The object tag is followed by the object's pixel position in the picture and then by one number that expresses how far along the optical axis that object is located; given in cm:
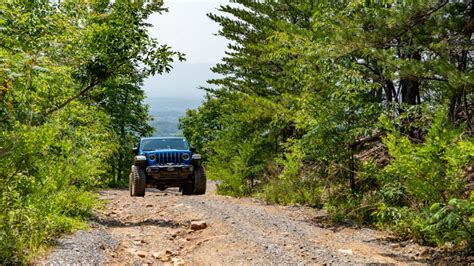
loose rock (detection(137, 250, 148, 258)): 734
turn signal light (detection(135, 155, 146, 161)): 1449
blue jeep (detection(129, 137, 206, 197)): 1450
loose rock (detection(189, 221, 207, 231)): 945
